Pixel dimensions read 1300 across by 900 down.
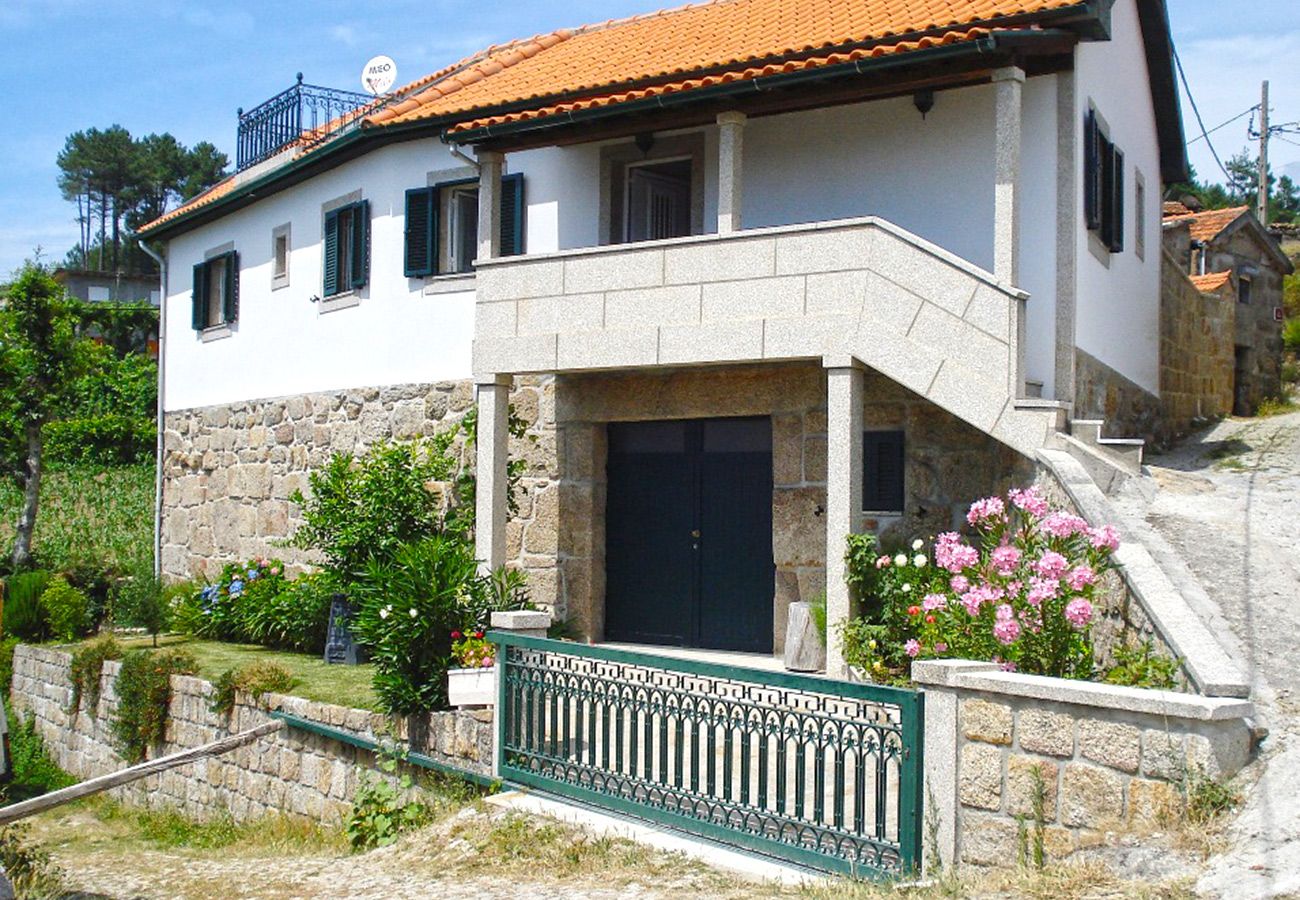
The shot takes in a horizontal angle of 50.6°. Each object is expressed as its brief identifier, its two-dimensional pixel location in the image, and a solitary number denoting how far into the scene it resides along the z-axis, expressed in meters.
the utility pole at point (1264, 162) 31.68
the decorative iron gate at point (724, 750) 6.89
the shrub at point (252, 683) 12.73
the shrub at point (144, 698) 14.36
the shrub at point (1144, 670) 6.73
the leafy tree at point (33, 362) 20.98
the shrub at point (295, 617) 15.22
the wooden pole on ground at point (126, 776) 10.32
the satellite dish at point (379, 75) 19.41
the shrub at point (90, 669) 15.70
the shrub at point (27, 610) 18.09
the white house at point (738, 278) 10.98
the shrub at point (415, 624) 10.51
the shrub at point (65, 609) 17.84
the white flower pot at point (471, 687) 10.12
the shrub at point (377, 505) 14.32
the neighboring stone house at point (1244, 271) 19.94
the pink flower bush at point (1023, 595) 7.30
